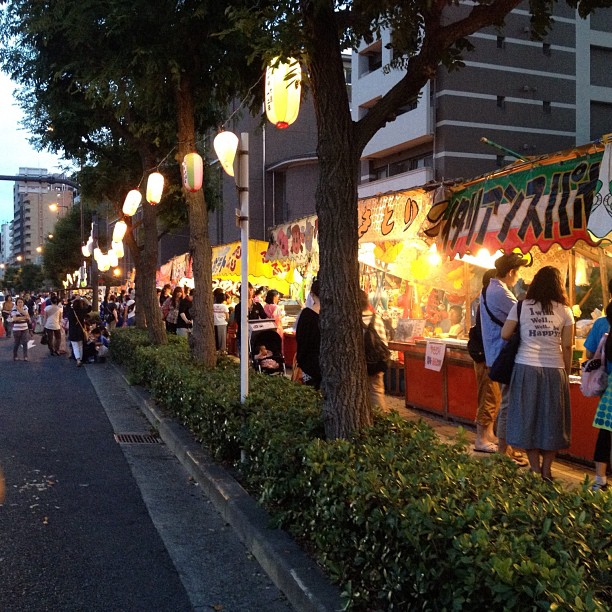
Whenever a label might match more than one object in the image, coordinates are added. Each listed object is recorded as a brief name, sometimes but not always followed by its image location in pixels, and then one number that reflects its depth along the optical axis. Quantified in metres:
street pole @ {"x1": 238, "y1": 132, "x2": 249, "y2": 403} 6.38
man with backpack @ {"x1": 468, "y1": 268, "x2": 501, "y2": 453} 7.11
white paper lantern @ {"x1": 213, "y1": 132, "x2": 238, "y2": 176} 7.70
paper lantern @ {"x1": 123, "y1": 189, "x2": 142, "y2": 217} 13.98
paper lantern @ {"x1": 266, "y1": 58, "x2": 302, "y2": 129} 5.71
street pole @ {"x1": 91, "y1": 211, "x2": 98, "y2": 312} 24.25
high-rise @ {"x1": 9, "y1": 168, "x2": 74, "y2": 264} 143.50
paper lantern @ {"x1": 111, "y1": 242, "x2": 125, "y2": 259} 20.89
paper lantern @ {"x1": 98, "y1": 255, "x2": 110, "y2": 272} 24.65
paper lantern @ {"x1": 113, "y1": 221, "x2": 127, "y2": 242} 17.28
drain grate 8.37
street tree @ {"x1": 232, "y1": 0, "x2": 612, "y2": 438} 4.61
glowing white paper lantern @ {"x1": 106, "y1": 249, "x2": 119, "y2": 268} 23.02
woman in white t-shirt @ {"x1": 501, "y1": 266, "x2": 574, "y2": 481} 5.36
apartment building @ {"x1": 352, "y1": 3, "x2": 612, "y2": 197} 25.11
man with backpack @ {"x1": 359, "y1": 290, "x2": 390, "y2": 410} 6.89
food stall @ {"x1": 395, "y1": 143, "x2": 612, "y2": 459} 6.36
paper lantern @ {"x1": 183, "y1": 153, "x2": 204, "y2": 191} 9.73
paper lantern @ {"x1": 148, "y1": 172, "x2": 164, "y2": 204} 11.90
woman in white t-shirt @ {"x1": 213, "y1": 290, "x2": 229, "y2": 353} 15.52
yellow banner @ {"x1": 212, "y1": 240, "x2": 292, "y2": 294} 15.12
